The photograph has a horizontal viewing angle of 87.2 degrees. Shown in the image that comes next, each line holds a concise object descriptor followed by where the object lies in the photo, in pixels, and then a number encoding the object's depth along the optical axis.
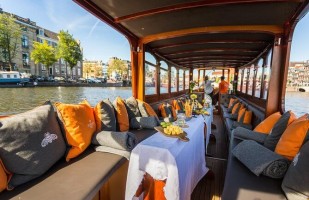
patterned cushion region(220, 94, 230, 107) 7.52
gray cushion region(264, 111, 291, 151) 1.80
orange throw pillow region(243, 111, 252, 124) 3.41
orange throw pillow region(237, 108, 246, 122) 3.53
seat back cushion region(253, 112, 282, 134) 2.28
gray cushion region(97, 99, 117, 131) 2.21
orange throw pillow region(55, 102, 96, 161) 1.71
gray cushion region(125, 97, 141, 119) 3.10
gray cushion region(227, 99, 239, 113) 5.33
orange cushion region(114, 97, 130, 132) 2.68
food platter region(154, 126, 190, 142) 1.69
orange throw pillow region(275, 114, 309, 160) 1.40
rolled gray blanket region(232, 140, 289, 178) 1.31
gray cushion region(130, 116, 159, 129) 2.94
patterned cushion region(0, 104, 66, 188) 1.18
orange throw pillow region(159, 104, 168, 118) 4.01
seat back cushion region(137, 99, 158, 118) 3.23
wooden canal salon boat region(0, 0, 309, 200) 1.22
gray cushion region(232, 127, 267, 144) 2.16
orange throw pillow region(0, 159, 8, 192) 1.09
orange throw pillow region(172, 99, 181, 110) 4.80
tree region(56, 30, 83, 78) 20.11
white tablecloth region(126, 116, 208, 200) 1.37
